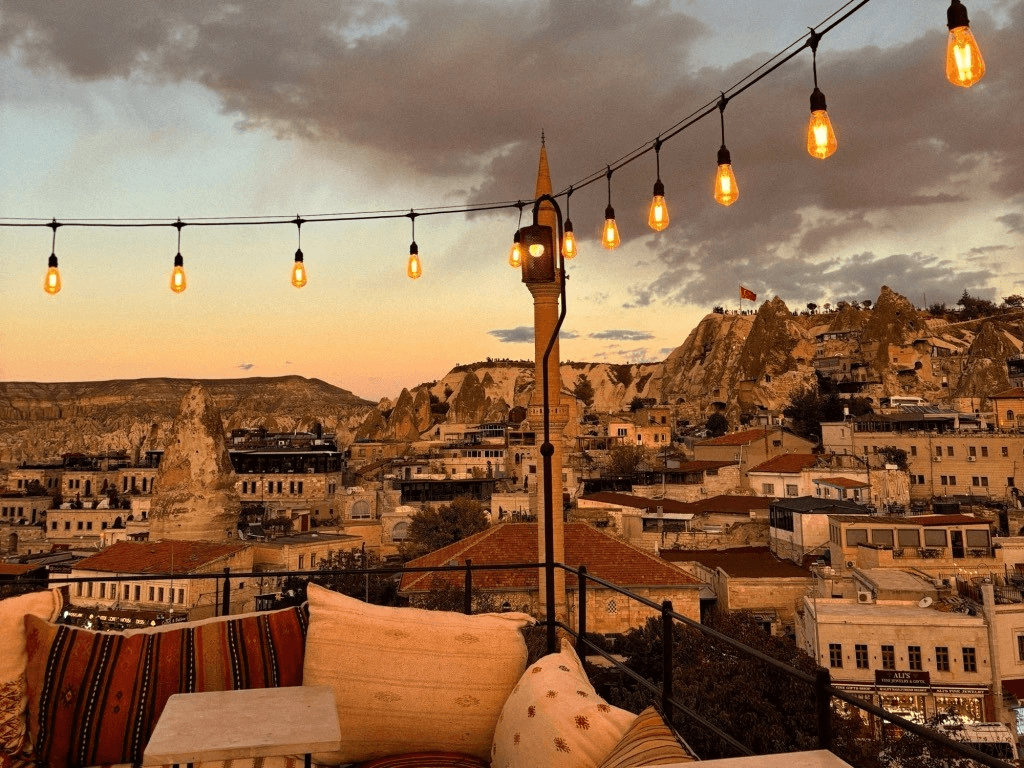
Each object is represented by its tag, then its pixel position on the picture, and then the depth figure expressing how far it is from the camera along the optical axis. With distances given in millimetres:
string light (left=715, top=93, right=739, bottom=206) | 5359
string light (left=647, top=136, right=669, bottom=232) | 6348
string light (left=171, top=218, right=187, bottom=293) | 8742
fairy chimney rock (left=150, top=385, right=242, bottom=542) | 36406
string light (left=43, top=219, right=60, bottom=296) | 8445
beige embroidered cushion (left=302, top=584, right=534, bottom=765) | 2955
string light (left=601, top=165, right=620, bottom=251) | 7434
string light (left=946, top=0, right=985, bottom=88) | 3426
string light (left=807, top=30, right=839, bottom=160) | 4480
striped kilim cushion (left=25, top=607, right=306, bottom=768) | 2850
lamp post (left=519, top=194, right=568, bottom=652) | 4809
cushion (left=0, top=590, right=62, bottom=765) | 2760
